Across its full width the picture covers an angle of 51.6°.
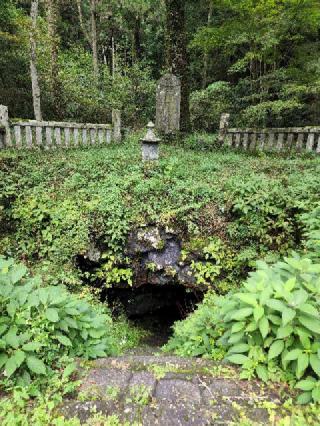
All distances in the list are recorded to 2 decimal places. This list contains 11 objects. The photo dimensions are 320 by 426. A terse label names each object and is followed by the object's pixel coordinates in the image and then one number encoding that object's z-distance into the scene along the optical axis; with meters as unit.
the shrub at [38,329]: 2.45
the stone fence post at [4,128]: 7.79
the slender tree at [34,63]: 10.30
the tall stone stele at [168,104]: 11.16
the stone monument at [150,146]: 7.58
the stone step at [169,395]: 2.23
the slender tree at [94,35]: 16.74
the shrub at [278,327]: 2.29
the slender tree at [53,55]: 11.22
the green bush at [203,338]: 3.00
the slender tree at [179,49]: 10.70
